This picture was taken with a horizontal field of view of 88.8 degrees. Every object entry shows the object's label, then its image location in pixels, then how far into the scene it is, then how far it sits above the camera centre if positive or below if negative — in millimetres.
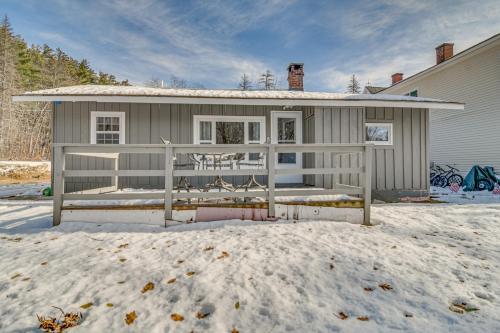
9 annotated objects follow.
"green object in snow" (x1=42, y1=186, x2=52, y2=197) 6812 -589
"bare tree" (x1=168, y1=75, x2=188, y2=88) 25156 +9100
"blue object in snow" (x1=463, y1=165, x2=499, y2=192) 8977 -284
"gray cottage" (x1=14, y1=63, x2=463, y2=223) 6891 +1262
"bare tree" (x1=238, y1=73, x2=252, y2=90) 38781 +13660
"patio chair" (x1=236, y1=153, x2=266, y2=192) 6543 +244
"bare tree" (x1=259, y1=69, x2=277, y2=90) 43719 +15918
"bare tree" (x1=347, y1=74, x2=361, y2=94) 47500 +16192
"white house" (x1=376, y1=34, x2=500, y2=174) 10461 +2924
